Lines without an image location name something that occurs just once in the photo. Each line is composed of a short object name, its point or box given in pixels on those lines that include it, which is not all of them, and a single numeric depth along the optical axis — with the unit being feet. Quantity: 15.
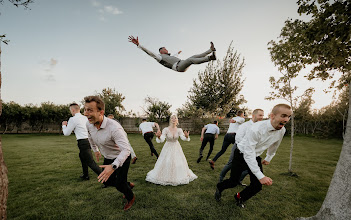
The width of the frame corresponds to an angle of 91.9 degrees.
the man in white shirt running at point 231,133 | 20.98
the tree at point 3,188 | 6.98
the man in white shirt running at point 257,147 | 9.18
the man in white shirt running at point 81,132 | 15.10
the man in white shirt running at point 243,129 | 14.96
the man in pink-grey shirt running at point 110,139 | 9.45
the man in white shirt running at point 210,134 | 24.20
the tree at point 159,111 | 79.82
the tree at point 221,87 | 98.32
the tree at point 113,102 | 83.76
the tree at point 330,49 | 8.62
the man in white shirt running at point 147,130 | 26.96
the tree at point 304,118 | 79.20
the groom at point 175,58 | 13.06
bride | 15.72
